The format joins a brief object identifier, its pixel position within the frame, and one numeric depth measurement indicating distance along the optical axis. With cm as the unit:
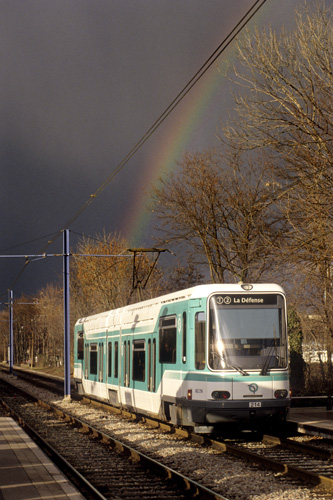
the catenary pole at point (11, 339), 6535
